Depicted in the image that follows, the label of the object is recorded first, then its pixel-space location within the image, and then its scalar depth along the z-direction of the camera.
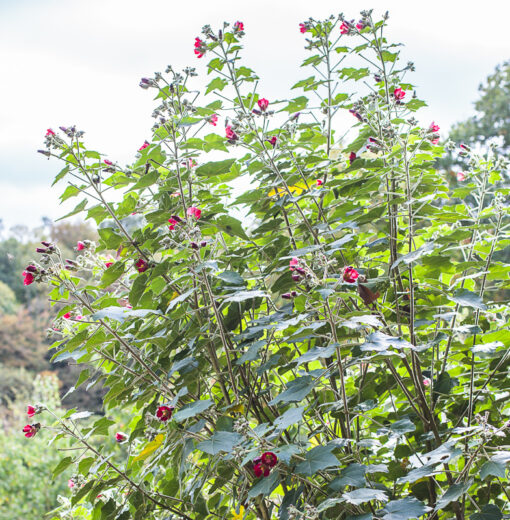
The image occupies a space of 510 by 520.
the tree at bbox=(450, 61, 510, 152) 18.47
